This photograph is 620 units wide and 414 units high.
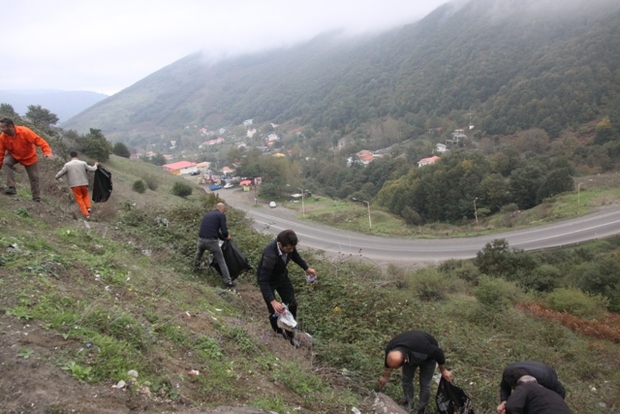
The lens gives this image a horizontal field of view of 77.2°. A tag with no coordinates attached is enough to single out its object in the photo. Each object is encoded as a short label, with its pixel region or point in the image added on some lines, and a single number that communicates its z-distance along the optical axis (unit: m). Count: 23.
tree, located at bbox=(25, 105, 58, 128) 29.77
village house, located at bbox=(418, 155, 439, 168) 67.06
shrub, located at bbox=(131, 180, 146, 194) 19.56
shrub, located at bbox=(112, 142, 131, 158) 33.53
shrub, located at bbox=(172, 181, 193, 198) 22.97
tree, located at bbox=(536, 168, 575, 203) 38.03
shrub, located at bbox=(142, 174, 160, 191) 22.55
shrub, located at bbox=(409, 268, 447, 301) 15.86
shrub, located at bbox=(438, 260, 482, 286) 20.63
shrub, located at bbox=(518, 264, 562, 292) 19.20
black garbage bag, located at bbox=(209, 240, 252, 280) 6.32
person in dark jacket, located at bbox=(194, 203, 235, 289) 6.07
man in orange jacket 5.89
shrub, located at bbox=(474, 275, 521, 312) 12.60
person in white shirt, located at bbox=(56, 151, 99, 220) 6.70
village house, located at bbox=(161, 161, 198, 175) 74.19
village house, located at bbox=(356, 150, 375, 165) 79.47
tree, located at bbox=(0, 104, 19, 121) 26.92
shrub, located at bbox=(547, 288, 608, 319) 14.34
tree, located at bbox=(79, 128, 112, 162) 22.88
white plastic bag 4.32
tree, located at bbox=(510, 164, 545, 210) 40.44
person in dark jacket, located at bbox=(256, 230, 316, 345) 4.12
